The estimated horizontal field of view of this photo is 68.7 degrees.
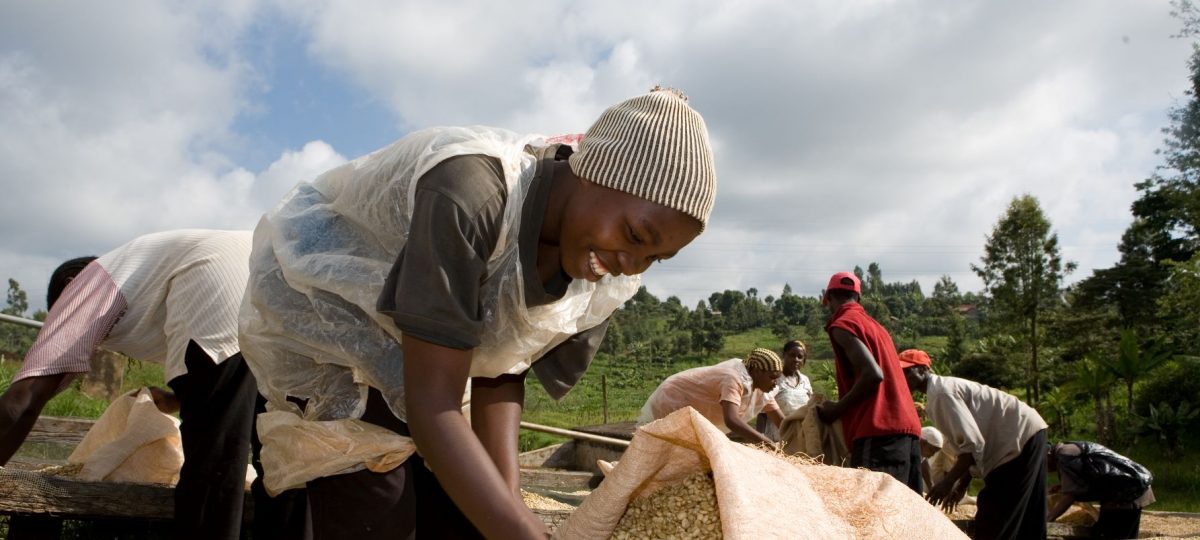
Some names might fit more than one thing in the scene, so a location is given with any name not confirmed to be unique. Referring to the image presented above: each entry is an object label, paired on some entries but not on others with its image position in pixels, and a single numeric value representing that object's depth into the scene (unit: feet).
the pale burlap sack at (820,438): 14.65
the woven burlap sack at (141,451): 10.75
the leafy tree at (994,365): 71.77
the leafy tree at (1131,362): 49.67
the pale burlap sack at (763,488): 4.78
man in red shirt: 13.20
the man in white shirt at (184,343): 8.63
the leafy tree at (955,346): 84.33
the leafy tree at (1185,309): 52.54
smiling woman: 4.62
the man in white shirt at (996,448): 15.90
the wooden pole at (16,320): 16.97
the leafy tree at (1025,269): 69.82
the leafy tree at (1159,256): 77.41
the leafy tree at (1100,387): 50.26
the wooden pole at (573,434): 21.52
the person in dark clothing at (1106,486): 17.42
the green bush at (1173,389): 54.19
